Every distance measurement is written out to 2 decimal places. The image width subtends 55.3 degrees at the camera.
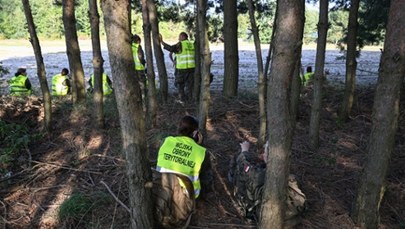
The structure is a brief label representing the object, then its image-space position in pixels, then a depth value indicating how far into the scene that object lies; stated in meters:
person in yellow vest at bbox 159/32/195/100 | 9.12
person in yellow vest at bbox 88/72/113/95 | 10.63
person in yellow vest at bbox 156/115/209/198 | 4.39
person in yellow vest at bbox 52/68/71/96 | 11.36
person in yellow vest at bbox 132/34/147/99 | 9.41
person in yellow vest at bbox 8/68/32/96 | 11.03
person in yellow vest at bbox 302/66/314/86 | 12.70
